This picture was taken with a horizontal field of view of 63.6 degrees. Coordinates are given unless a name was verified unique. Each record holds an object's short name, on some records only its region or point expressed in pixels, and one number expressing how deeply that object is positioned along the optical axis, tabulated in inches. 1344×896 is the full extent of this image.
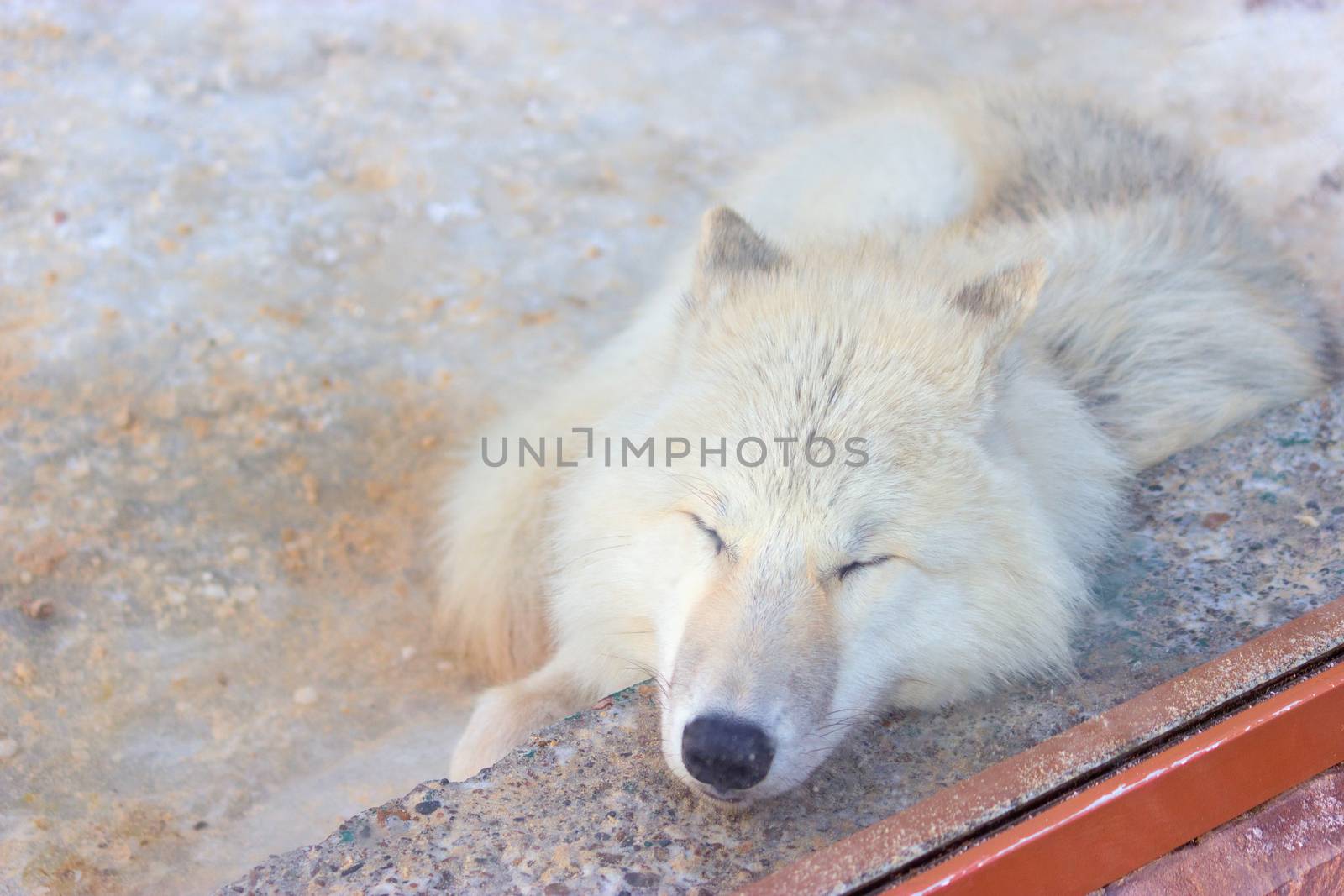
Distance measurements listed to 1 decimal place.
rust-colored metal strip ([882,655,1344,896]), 65.2
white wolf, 78.7
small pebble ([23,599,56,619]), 116.8
